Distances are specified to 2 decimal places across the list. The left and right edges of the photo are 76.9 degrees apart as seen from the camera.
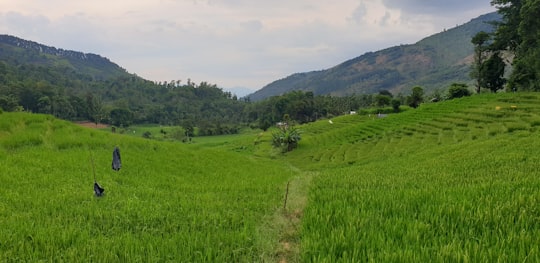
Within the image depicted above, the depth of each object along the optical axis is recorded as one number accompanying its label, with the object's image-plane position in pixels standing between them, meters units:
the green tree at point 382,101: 75.06
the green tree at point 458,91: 52.41
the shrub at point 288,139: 41.72
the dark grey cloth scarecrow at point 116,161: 9.65
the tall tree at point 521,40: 35.72
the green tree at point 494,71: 47.25
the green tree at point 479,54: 48.16
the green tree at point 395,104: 64.31
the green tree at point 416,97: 65.62
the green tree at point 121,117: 104.94
